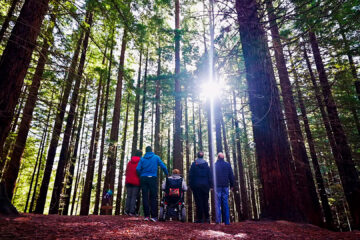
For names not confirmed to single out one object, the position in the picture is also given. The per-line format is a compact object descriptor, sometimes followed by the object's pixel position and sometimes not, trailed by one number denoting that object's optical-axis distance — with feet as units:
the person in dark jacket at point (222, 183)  18.81
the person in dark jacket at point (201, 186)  19.02
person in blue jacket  17.92
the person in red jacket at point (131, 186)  19.62
